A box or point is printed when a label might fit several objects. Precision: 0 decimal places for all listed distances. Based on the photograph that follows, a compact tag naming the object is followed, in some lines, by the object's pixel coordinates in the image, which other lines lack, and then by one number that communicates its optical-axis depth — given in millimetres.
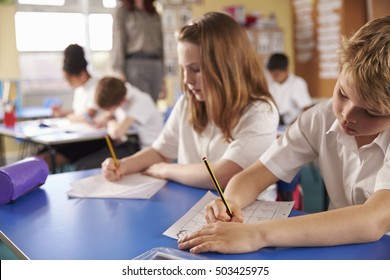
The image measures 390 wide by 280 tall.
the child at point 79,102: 3289
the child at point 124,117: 3021
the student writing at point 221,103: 1502
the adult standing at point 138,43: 4273
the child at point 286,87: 4742
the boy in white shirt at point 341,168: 918
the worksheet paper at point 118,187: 1352
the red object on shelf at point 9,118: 3463
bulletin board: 5891
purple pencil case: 1300
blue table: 909
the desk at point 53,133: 2847
